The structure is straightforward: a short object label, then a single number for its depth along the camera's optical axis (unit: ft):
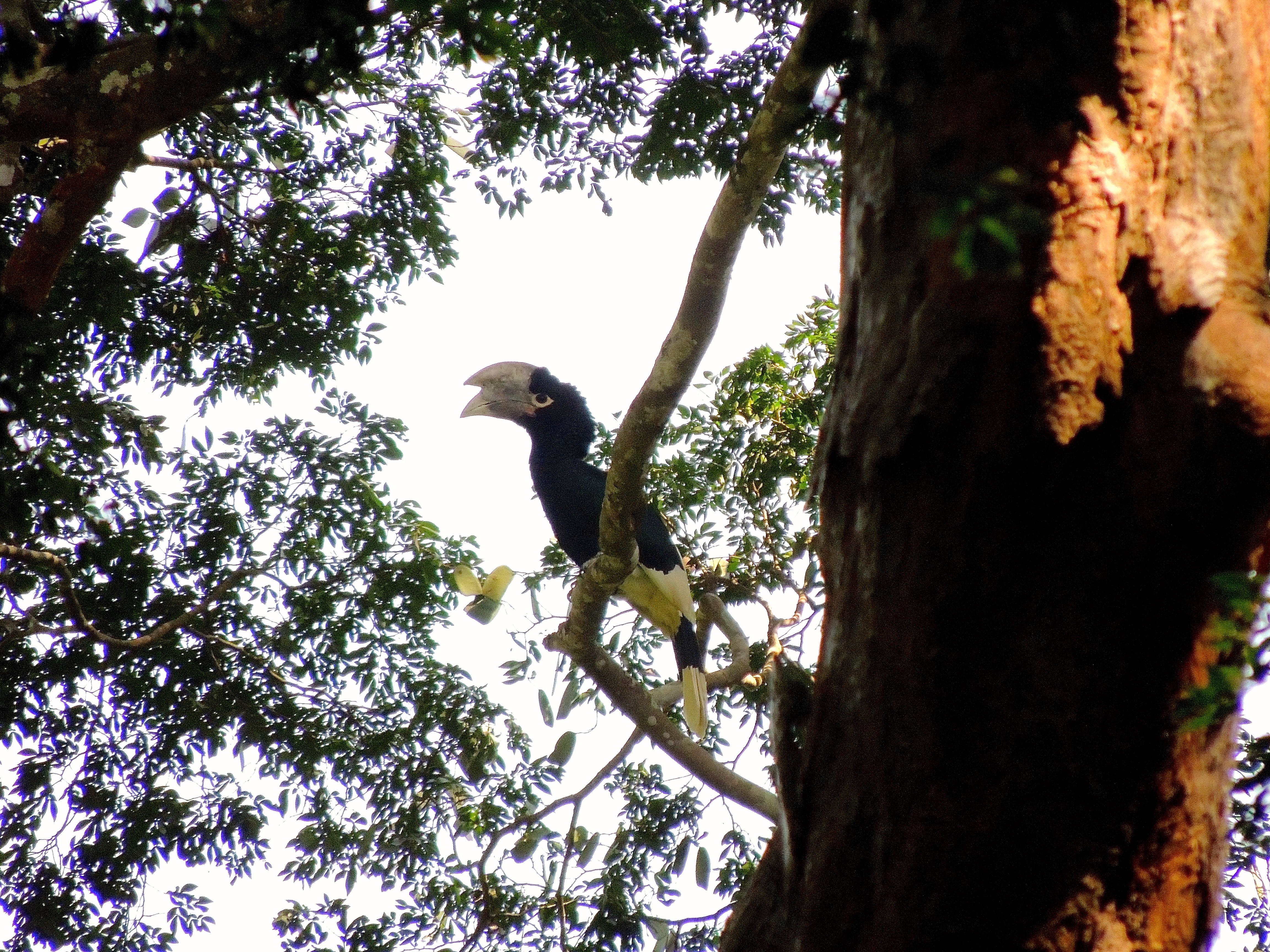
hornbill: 93.18
